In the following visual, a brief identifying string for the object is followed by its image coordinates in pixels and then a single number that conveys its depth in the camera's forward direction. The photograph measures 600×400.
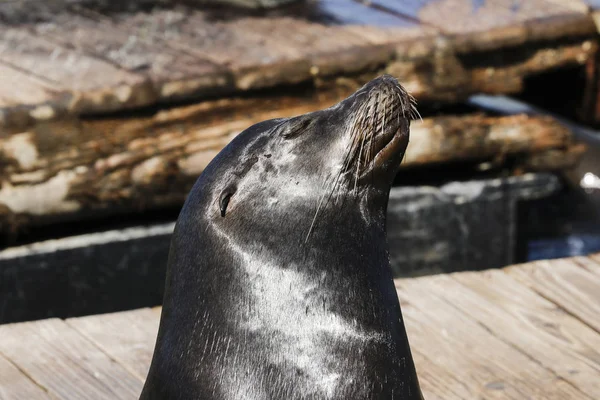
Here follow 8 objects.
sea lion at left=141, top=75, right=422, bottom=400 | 4.91
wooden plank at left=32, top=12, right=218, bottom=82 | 9.52
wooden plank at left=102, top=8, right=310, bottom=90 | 9.69
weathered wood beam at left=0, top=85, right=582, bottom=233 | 8.90
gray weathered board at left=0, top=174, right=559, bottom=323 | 9.47
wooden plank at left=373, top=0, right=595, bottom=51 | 10.73
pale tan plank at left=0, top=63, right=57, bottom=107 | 8.86
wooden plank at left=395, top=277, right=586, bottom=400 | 6.89
